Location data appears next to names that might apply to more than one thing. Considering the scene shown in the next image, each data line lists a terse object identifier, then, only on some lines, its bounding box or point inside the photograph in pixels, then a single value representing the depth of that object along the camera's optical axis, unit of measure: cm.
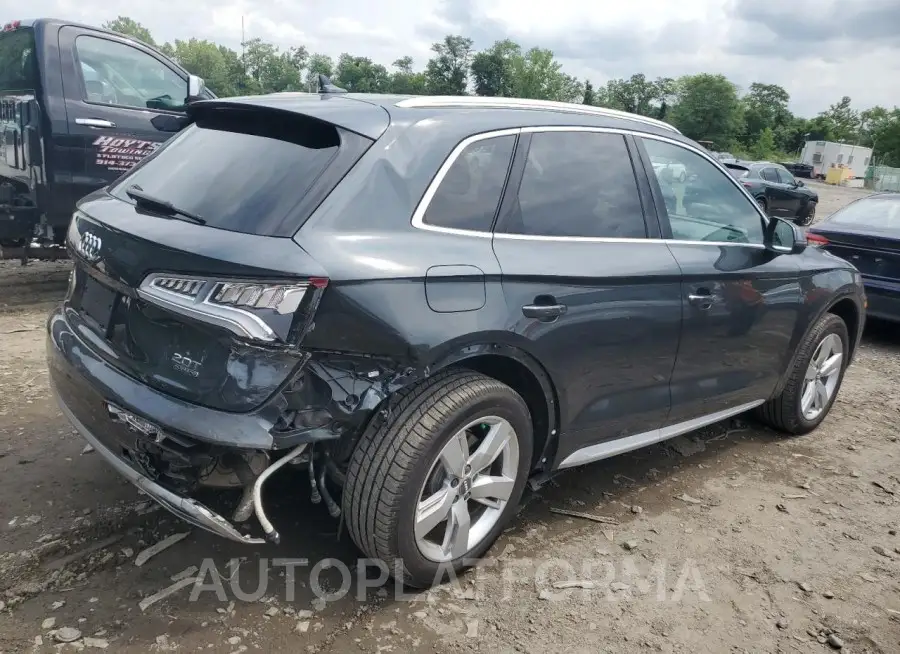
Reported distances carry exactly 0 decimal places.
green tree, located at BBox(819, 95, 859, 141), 9450
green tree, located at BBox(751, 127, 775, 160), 8058
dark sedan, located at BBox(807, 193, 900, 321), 664
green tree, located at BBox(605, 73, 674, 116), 9938
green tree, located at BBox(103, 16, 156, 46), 10569
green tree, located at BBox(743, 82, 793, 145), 9827
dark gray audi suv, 231
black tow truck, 566
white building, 6669
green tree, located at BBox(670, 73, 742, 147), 8706
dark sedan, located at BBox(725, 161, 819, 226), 1841
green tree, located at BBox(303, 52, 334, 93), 10367
